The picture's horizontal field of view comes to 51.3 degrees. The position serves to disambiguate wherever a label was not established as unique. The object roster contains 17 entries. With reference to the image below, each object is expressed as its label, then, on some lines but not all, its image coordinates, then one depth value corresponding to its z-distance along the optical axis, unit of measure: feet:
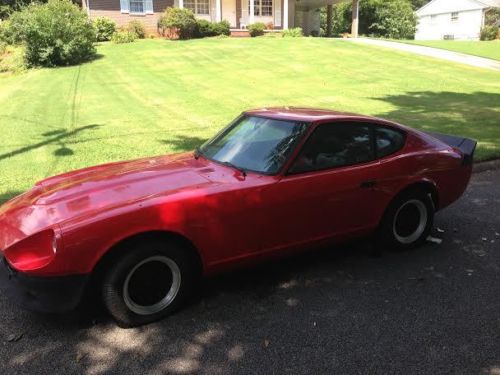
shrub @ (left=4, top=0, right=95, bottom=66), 68.23
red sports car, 10.93
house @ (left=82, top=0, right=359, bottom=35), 99.91
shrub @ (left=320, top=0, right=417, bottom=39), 159.94
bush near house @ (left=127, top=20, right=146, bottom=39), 96.27
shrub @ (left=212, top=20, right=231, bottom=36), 97.30
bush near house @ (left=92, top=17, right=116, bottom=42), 90.84
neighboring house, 164.35
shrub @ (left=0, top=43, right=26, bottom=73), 71.38
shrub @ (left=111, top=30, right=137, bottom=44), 89.45
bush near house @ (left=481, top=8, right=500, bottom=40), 161.34
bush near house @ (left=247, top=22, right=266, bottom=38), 100.42
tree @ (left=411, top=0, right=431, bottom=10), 310.08
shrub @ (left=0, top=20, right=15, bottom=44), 86.33
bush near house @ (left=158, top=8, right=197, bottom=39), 91.97
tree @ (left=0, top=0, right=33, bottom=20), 114.75
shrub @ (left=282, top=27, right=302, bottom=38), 97.81
